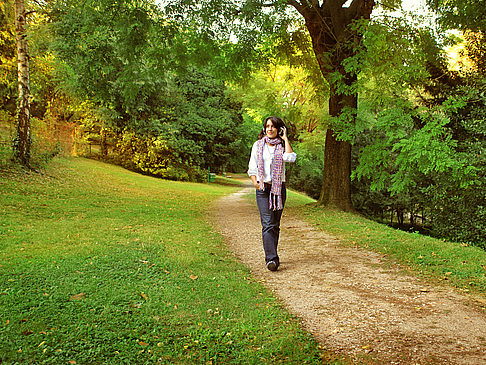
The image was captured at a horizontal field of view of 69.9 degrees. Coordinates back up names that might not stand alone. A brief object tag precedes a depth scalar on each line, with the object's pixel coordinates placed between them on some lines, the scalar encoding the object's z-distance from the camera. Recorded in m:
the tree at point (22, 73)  12.71
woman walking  5.10
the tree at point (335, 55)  10.54
